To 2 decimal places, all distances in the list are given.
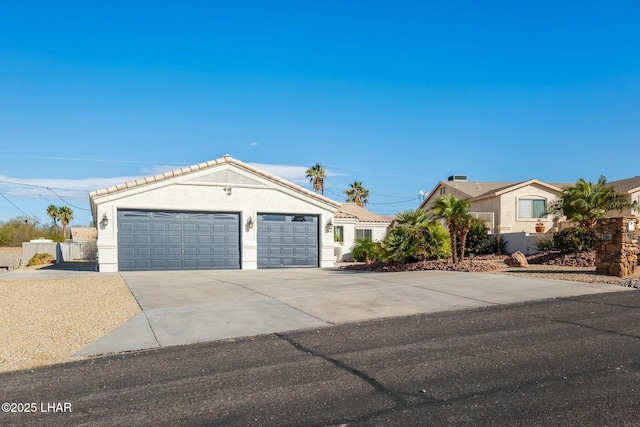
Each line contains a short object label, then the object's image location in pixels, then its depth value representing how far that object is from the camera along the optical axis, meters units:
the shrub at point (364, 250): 25.96
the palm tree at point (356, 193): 59.41
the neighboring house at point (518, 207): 31.97
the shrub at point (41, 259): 30.25
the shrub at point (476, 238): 26.20
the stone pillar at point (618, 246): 13.41
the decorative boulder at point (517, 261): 18.31
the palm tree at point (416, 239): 18.02
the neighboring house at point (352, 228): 29.77
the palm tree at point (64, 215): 61.53
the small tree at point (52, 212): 61.19
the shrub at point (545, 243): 21.89
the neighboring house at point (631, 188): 31.22
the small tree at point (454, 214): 16.95
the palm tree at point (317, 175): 55.09
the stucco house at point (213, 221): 19.61
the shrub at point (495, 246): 26.48
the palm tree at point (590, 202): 18.88
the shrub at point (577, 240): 18.86
